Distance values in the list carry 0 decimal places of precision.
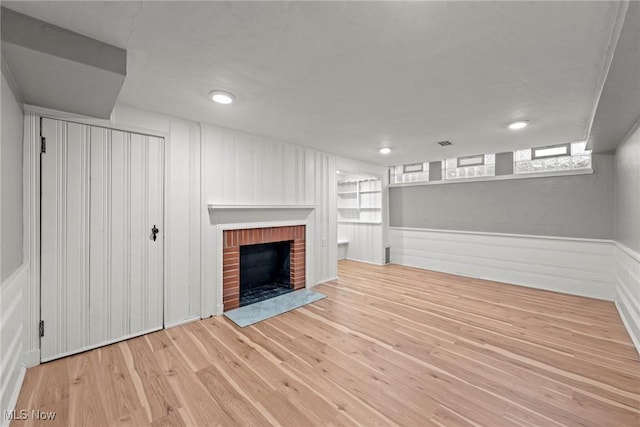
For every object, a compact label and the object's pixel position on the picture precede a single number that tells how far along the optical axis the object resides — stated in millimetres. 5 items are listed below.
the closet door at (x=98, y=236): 2066
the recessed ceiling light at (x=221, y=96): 2111
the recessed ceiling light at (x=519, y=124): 2787
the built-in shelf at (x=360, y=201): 5844
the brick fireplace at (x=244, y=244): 3100
